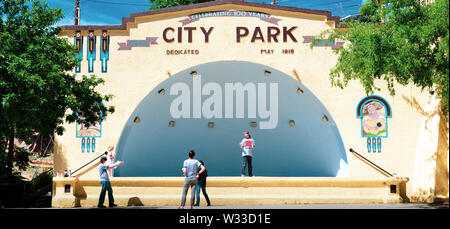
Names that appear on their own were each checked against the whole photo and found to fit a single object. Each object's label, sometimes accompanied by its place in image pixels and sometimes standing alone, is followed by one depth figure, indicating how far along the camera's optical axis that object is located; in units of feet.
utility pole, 93.40
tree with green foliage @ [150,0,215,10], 88.22
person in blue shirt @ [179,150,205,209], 37.47
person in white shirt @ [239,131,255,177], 46.83
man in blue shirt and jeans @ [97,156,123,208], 40.75
